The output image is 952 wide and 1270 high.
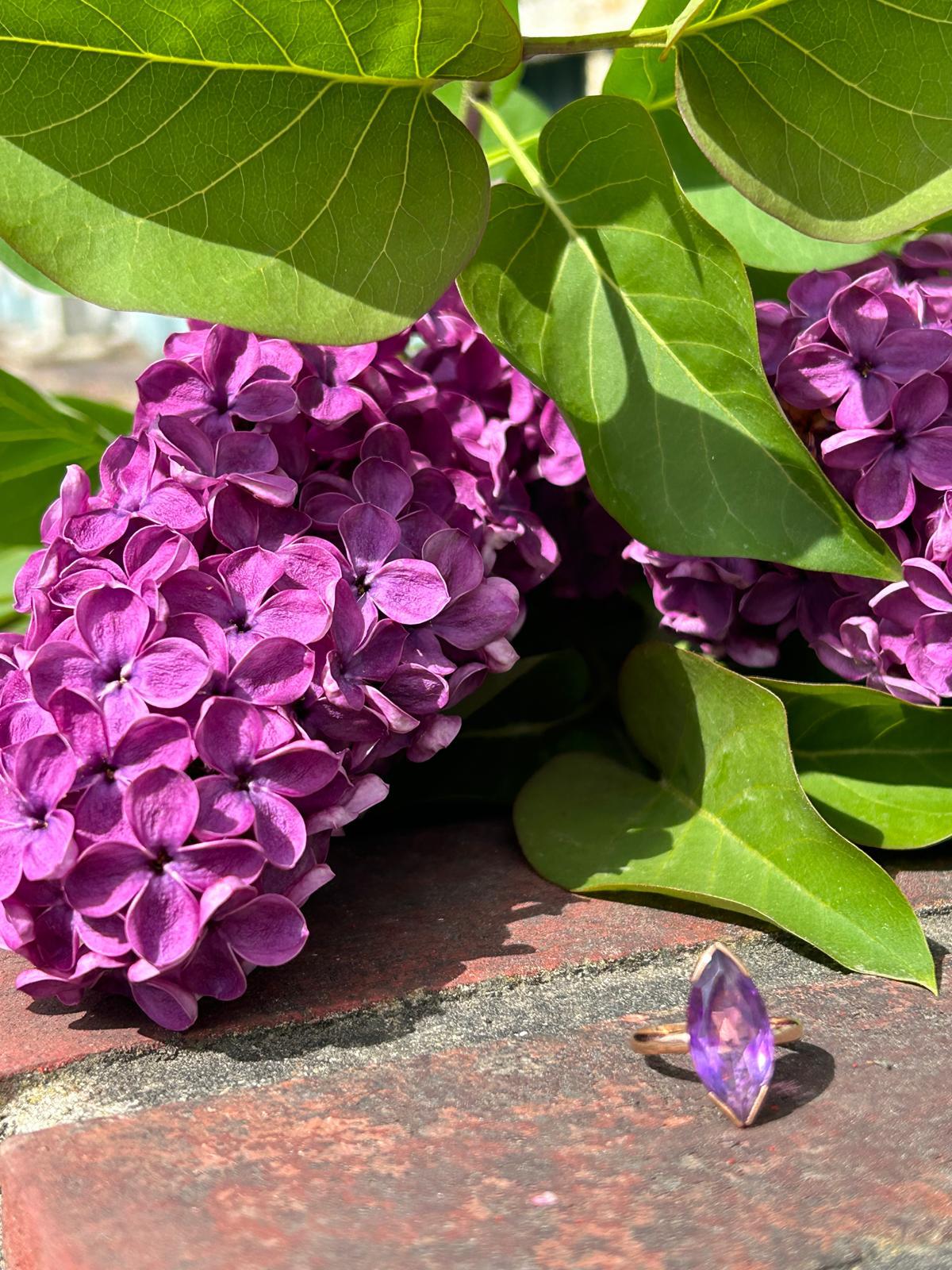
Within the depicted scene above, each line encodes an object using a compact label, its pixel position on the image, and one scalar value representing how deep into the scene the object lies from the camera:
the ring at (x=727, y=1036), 0.38
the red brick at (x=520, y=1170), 0.32
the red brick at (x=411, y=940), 0.46
